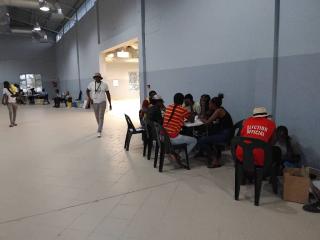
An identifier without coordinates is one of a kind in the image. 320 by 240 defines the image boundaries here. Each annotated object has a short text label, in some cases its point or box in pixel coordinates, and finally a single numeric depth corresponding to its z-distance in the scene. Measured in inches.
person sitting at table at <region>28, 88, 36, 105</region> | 770.8
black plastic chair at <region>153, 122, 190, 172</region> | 163.5
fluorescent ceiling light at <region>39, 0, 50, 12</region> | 410.9
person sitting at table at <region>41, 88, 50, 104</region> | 770.2
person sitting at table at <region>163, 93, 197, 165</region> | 167.9
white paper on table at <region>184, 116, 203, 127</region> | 179.1
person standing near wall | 346.9
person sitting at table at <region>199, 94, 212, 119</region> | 208.0
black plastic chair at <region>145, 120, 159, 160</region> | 177.3
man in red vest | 121.6
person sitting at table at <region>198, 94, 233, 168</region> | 175.2
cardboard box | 122.4
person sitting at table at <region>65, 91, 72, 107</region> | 634.8
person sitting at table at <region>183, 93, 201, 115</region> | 221.5
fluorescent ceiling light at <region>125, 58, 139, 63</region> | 688.1
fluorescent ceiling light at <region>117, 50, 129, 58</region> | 604.4
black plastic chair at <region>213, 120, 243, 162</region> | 178.2
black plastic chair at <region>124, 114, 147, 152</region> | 209.8
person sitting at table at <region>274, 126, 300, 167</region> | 154.3
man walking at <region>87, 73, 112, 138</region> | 272.4
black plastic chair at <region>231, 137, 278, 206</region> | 118.7
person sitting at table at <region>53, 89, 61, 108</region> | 643.6
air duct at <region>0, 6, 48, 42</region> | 547.9
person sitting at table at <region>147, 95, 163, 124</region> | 180.9
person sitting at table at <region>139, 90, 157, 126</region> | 223.1
